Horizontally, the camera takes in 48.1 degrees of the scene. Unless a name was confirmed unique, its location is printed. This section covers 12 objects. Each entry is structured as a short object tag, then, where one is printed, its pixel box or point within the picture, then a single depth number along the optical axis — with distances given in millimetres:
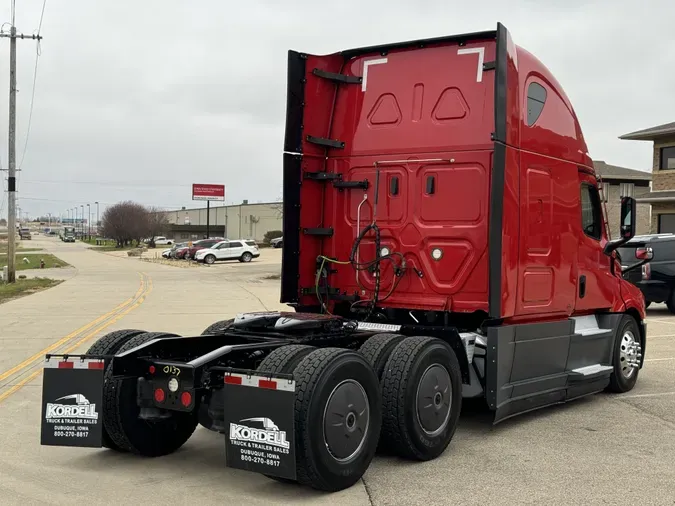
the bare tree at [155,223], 119375
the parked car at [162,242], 119488
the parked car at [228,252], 52375
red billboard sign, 109500
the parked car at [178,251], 58338
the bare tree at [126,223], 114500
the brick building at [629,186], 48625
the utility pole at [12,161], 29422
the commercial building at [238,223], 129000
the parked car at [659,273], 17547
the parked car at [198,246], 55728
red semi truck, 5016
